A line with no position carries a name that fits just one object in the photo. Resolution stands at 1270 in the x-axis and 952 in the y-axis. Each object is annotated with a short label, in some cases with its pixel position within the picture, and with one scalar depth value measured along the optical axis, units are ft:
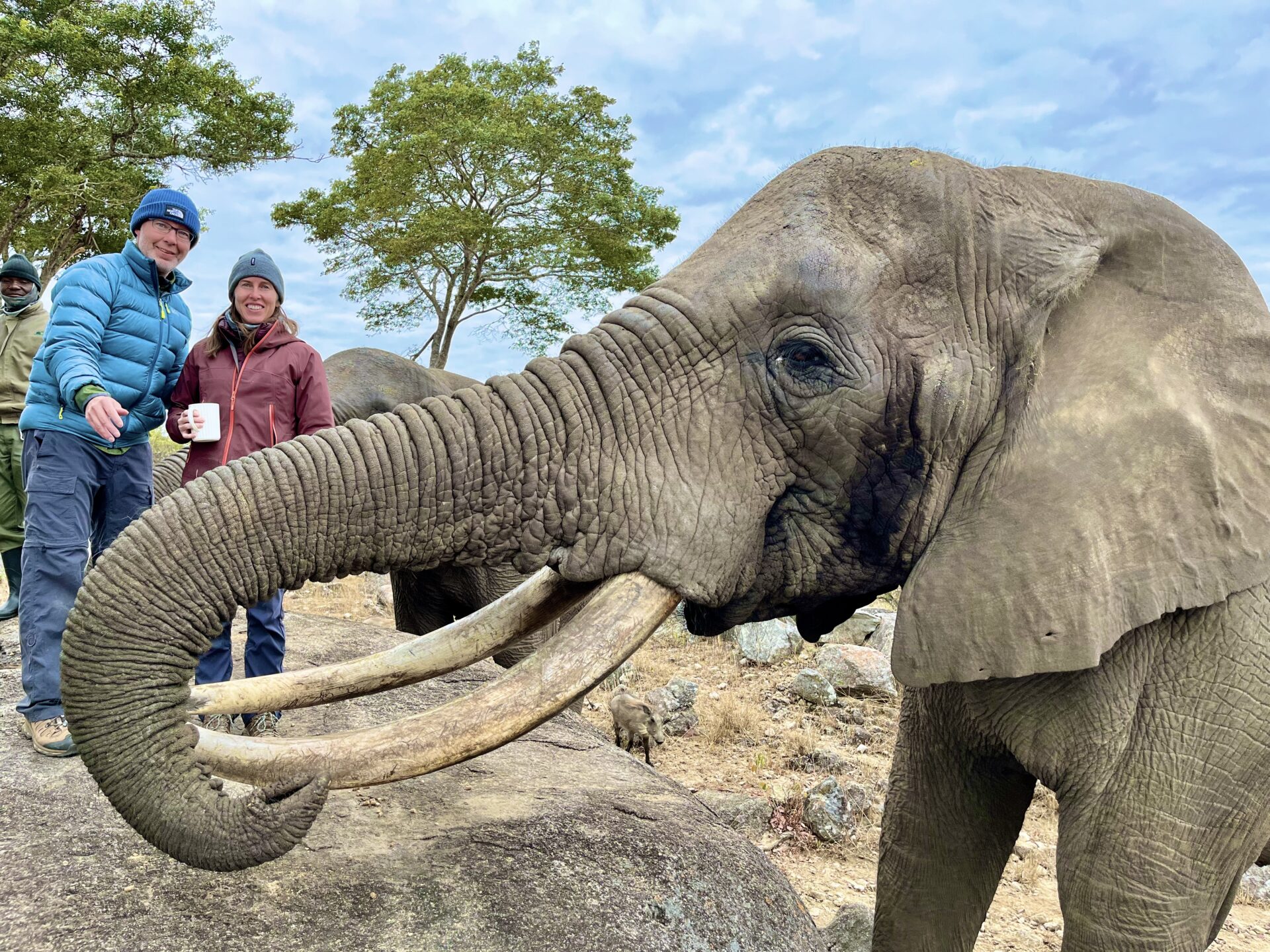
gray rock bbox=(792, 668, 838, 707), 26.96
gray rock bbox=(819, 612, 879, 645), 32.71
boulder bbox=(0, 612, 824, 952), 8.37
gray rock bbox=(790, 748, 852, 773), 22.89
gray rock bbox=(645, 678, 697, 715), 25.99
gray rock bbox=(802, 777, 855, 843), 19.26
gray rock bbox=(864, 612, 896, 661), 31.22
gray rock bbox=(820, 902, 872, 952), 14.99
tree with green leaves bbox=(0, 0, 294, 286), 78.48
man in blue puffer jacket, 12.96
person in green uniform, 24.13
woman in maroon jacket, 14.61
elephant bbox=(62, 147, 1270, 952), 7.96
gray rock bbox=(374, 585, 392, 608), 36.70
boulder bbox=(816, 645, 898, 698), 27.66
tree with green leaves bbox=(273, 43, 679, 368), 91.40
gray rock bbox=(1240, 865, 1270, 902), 18.35
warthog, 22.47
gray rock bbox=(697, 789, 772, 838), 18.72
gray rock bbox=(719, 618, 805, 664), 31.01
